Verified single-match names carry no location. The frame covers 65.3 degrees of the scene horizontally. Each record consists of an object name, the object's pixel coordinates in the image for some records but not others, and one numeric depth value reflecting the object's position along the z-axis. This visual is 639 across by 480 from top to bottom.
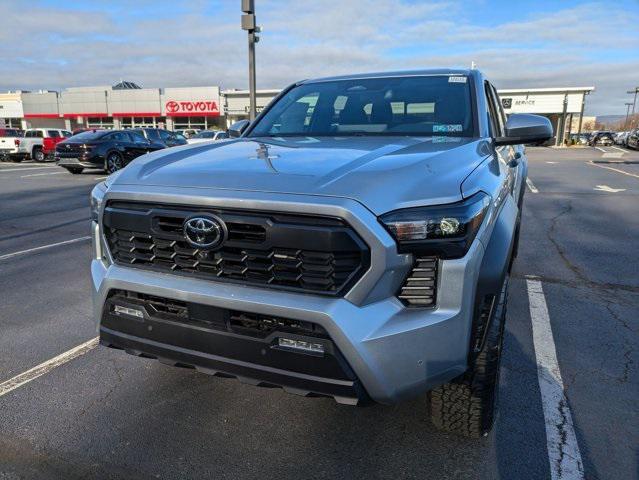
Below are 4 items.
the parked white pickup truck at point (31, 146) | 24.50
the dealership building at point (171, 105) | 52.30
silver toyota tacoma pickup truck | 1.92
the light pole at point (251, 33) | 10.45
